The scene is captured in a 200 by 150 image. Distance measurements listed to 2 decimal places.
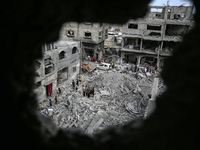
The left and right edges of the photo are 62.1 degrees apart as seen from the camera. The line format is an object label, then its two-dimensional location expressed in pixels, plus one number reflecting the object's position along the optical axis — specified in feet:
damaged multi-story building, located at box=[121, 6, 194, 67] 95.25
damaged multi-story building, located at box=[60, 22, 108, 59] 103.14
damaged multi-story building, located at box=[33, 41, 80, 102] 57.23
